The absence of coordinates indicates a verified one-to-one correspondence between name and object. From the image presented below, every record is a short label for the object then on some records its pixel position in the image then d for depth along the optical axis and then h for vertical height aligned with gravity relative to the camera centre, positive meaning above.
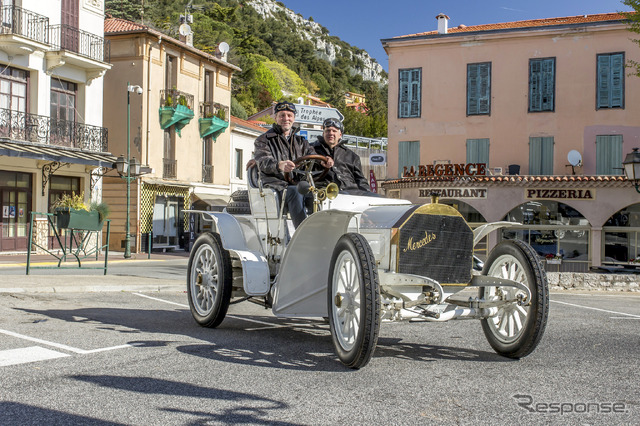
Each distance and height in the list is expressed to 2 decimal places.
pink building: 27.70 +3.63
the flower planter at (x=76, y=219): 12.38 -0.24
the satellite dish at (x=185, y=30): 38.20 +9.89
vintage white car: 4.86 -0.49
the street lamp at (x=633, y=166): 14.30 +1.04
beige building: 32.94 +4.12
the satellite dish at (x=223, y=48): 40.53 +9.49
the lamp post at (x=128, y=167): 25.73 +1.48
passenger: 6.67 +0.51
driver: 6.10 +0.55
